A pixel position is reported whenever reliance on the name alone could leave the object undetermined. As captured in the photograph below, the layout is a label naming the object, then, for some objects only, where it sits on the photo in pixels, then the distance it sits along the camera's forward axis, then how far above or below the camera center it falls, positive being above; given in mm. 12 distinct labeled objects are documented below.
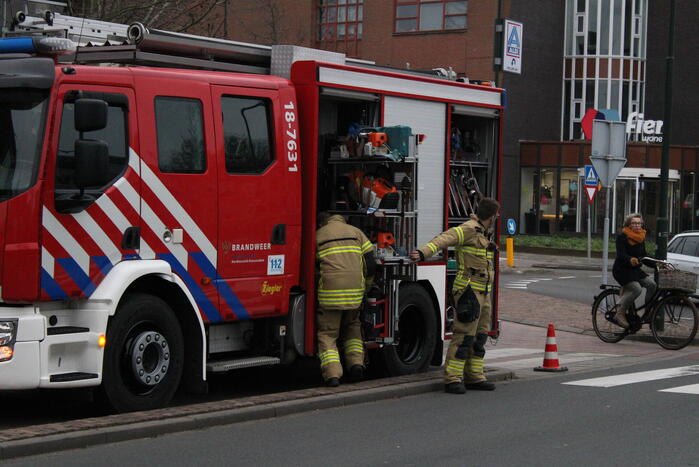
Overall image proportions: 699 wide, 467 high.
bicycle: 15039 -1662
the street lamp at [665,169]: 17375 +339
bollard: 33219 -1978
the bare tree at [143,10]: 16469 +2678
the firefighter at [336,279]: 10414 -880
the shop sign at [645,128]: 50688 +2790
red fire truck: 8297 -175
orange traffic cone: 12633 -1869
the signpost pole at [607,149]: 17328 +624
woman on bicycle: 15500 -1033
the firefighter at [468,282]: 10844 -914
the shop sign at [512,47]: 29234 +3679
